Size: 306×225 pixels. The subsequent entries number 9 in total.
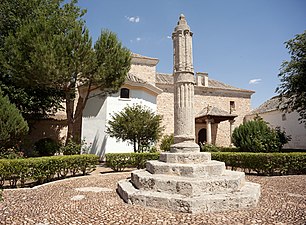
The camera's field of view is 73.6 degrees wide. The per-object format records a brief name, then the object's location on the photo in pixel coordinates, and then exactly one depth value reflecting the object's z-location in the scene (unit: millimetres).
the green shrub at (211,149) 13866
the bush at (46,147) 14290
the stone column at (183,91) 6094
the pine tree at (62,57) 10336
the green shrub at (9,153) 8830
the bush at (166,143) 15922
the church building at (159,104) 14070
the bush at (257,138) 12344
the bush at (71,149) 11633
